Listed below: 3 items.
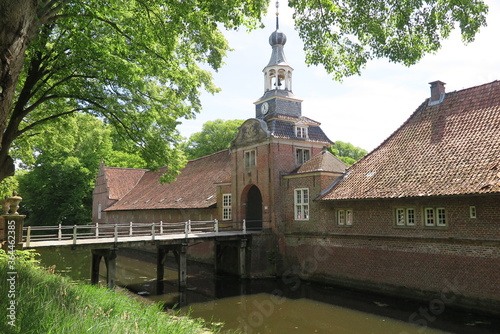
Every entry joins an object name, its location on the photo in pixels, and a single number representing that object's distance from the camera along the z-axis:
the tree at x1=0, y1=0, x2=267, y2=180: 5.47
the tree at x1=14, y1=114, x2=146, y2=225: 37.84
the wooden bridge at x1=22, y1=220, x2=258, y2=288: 15.04
